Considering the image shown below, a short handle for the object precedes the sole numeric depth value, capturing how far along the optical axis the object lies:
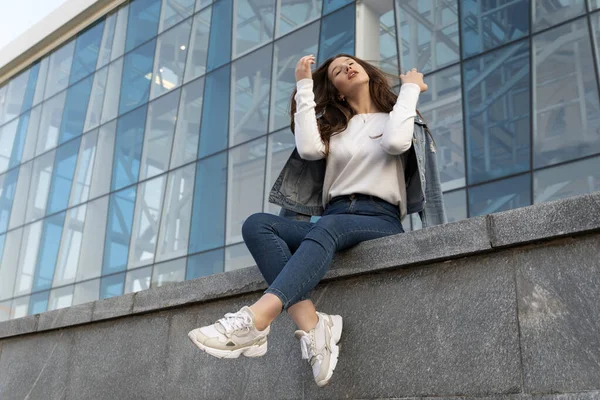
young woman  3.20
